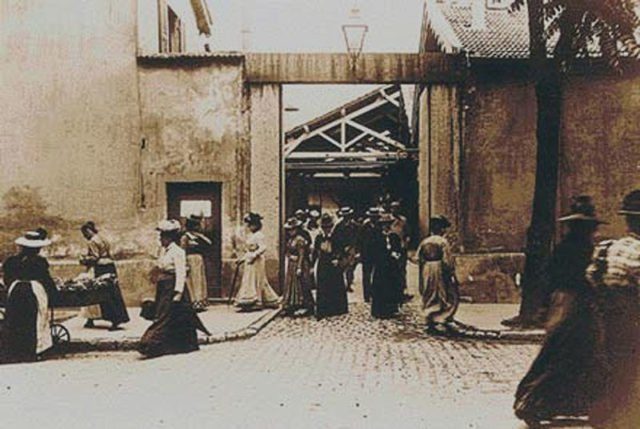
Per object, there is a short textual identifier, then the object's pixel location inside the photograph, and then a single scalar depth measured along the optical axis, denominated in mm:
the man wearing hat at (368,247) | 15878
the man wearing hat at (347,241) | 15703
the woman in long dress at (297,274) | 15484
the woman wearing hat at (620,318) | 6715
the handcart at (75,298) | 11477
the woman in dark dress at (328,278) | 15305
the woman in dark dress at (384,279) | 15031
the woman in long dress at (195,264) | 15586
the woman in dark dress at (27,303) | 10906
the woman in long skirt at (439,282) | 13133
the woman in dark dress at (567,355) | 7102
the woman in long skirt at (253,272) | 15492
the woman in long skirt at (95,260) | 13677
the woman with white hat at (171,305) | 11164
